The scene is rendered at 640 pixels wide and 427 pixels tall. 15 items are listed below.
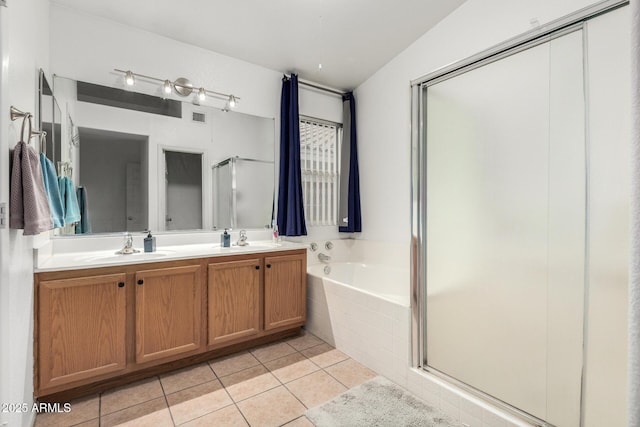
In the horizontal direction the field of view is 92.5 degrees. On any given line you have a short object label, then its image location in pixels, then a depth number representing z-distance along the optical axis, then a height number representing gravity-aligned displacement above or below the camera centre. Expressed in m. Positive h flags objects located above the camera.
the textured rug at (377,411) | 1.64 -1.13
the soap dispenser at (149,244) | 2.27 -0.24
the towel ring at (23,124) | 1.27 +0.37
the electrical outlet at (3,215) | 1.07 -0.01
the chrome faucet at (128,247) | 2.19 -0.26
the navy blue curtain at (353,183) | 3.45 +0.32
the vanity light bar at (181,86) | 2.34 +1.05
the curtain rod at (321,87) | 3.25 +1.37
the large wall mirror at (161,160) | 2.23 +0.42
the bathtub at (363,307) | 2.01 -0.75
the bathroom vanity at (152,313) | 1.70 -0.68
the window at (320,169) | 3.35 +0.48
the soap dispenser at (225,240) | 2.63 -0.25
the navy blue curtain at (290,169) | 2.99 +0.42
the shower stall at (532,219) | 1.24 -0.04
